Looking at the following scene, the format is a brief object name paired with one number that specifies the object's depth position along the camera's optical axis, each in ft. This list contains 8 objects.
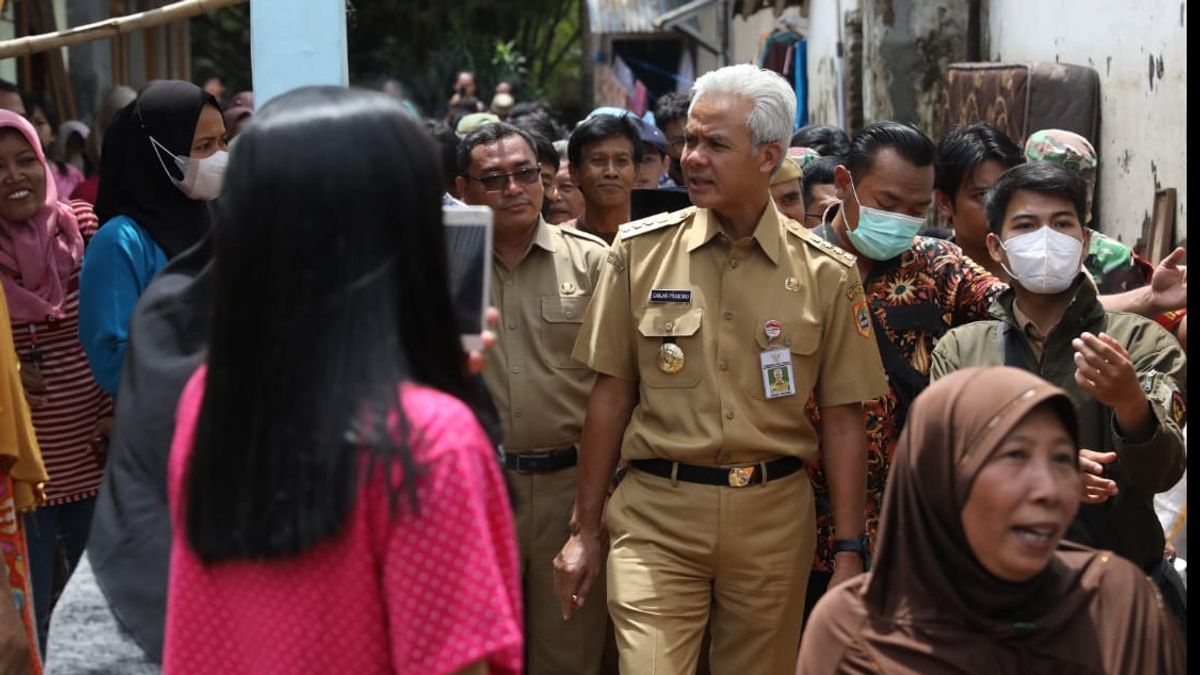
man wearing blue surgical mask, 16.79
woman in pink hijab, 16.92
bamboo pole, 15.46
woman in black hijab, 15.08
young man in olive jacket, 13.55
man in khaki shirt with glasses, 16.79
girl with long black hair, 7.31
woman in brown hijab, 9.93
